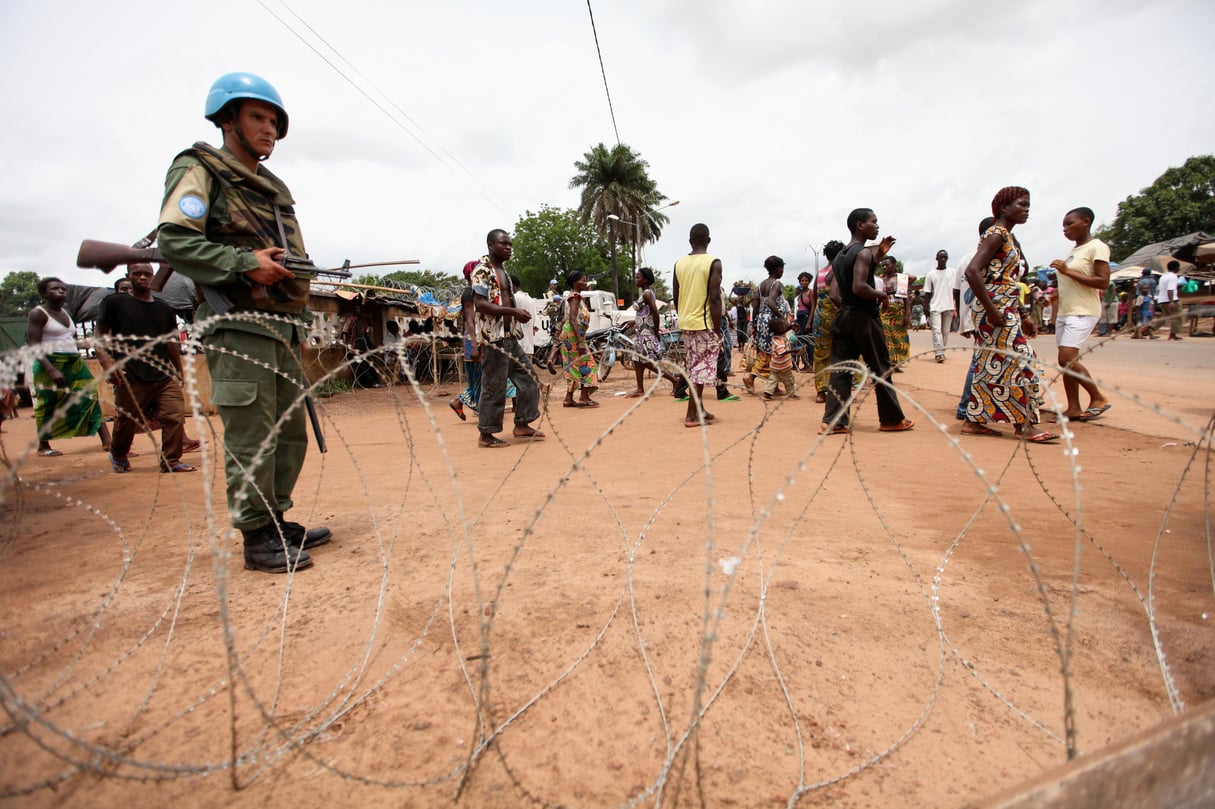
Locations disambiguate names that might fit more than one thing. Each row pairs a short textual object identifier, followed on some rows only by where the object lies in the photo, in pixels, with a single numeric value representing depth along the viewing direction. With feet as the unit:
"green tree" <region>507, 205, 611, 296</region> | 141.28
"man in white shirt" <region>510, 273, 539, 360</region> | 20.42
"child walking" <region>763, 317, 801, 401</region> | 25.61
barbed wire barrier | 5.05
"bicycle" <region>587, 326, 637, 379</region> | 42.80
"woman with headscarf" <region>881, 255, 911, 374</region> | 22.89
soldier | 8.20
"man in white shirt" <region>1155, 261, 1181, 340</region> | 46.91
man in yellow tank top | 20.43
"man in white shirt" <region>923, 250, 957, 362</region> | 34.68
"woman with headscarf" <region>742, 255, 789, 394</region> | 27.53
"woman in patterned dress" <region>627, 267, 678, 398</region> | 28.63
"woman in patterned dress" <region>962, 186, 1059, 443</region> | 15.37
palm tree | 134.10
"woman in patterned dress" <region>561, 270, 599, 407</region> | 26.32
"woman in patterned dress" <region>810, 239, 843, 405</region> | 22.81
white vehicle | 53.01
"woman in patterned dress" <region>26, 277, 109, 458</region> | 18.34
